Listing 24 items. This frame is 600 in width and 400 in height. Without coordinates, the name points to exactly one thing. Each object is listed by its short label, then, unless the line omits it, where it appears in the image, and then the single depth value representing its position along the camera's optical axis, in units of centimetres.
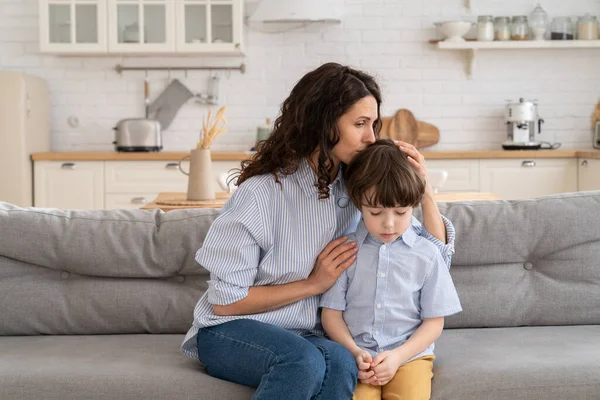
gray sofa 240
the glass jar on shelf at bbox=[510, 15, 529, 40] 581
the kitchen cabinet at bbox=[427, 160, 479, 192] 552
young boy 196
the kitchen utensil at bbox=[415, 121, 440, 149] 603
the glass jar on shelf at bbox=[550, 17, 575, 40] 584
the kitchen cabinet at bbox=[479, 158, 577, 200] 551
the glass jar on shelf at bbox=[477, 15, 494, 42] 580
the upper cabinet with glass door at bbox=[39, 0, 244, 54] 575
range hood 541
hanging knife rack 606
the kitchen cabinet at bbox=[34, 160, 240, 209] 554
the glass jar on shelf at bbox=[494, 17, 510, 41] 583
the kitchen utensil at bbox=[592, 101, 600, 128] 600
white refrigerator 549
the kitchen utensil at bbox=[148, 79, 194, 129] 609
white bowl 578
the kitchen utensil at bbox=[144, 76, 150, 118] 605
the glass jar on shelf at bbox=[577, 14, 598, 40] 580
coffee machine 572
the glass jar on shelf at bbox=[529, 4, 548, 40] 584
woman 203
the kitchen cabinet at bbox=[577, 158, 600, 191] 520
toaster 571
